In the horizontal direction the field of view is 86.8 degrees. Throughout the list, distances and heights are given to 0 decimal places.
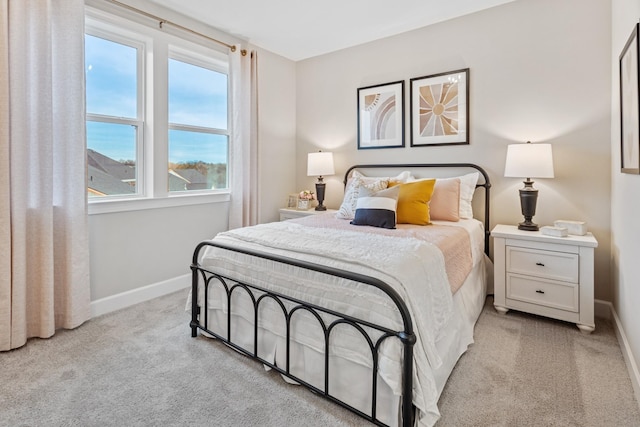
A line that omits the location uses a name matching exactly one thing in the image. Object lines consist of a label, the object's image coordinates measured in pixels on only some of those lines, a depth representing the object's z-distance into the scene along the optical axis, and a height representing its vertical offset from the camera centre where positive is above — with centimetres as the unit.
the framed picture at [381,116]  362 +102
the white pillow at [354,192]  298 +14
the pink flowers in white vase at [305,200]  412 +9
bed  142 -48
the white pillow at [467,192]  303 +14
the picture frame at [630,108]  175 +56
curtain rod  274 +167
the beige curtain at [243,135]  365 +80
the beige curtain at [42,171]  210 +25
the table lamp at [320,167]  394 +47
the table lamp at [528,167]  260 +31
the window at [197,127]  332 +83
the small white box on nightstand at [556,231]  248 -18
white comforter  141 -36
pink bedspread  204 -20
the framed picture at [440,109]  323 +98
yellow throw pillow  271 +4
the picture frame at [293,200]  432 +10
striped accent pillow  255 -1
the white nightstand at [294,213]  389 -6
